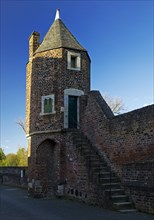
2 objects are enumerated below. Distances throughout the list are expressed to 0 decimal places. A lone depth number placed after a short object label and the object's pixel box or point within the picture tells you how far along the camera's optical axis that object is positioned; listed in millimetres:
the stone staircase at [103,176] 7431
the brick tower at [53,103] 10708
